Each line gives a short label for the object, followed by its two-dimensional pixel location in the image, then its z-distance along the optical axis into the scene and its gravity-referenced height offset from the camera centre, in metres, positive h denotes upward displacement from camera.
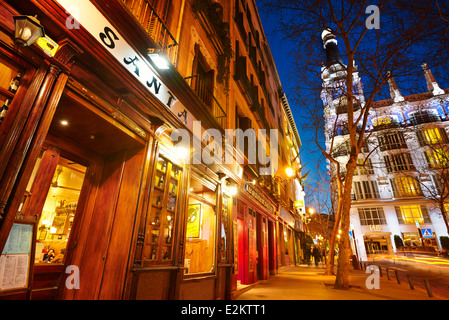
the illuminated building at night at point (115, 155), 2.67 +1.66
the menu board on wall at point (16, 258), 2.43 -0.20
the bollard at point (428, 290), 6.75 -1.12
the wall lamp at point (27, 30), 2.52 +2.28
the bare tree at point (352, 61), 8.11 +7.08
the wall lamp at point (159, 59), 4.54 +3.66
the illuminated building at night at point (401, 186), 34.97 +10.20
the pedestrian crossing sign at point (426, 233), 17.31 +1.34
